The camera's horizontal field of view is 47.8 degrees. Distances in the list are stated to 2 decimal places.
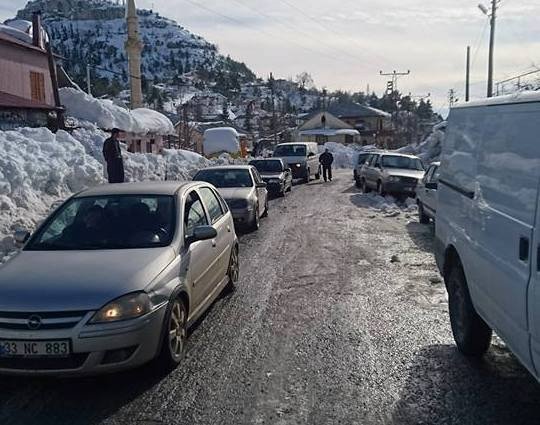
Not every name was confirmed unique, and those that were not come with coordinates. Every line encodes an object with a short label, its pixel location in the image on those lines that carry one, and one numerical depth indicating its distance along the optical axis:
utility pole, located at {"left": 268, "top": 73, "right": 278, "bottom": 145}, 77.06
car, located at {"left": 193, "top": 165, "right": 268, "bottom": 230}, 13.29
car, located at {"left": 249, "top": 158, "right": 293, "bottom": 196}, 22.03
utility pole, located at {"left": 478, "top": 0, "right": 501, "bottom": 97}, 34.52
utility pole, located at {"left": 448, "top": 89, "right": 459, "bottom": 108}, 80.50
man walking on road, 32.22
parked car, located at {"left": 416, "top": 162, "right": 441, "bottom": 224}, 13.94
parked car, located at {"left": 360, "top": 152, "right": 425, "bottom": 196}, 20.19
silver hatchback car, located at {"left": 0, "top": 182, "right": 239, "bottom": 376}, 4.43
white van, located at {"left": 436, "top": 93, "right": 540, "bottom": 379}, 3.62
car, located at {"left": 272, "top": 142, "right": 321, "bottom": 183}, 29.94
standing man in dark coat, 14.21
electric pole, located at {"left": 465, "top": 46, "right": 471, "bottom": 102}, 47.87
